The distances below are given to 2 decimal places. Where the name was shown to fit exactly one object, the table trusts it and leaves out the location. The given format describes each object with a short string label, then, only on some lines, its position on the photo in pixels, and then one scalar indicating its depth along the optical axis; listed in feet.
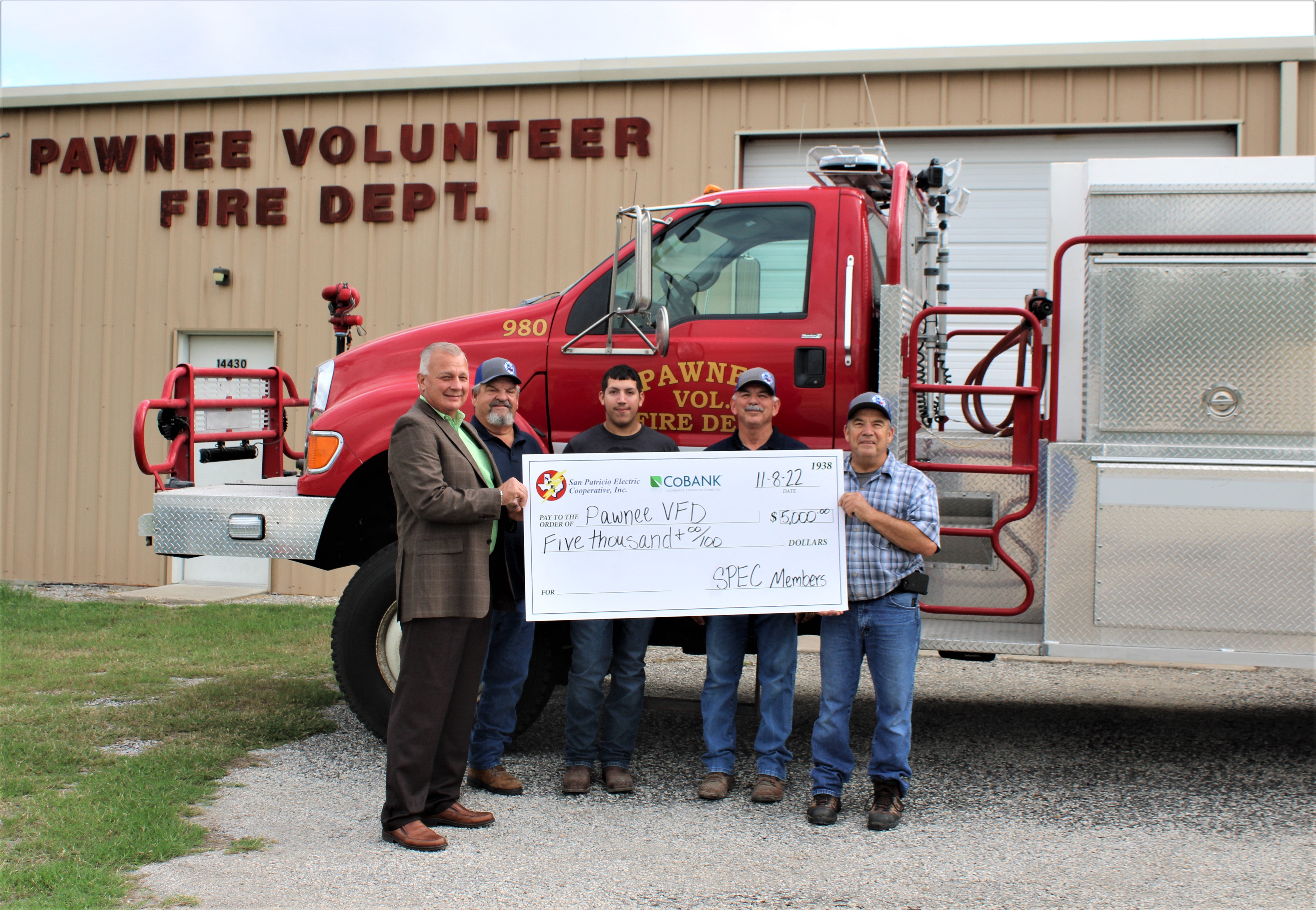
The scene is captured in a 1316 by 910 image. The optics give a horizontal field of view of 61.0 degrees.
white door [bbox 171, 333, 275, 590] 36.27
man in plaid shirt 13.99
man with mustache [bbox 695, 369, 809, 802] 14.92
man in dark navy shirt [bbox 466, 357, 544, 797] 15.06
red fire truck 14.73
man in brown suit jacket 12.85
